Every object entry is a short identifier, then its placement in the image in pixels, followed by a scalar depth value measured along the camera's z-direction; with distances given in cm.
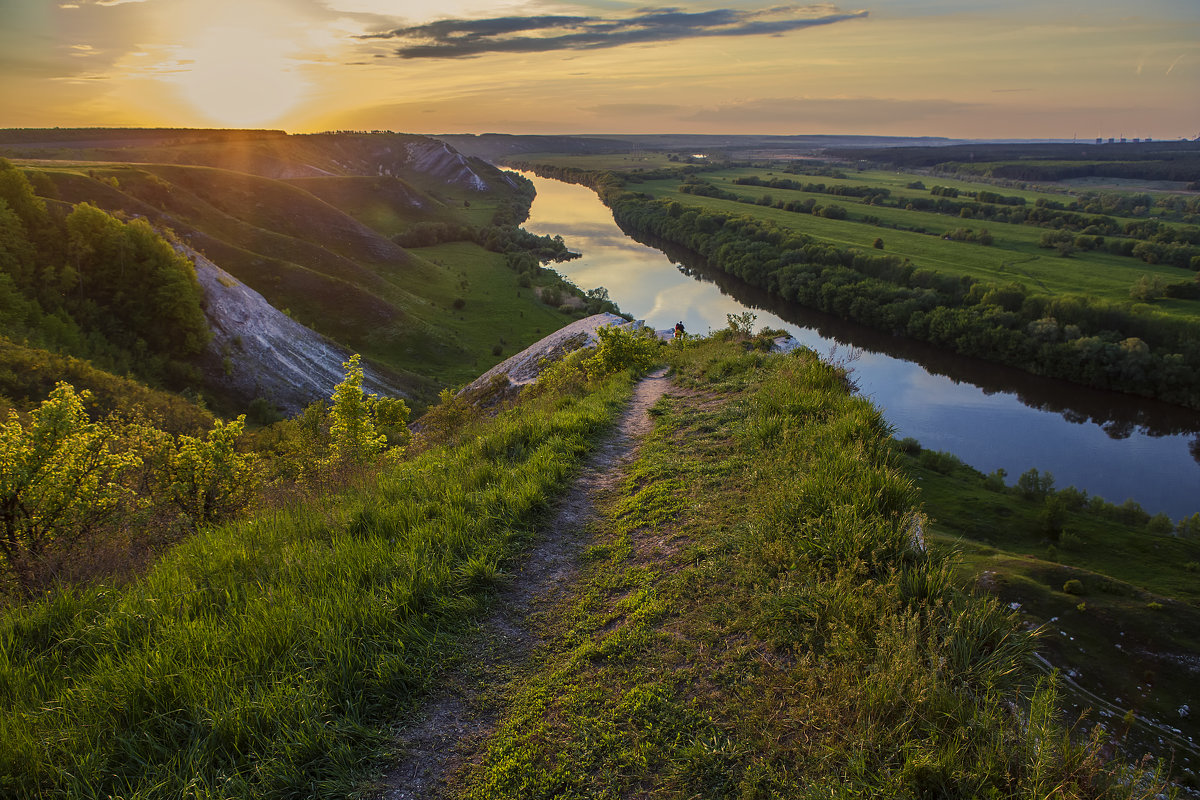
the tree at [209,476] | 1047
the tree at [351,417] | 1438
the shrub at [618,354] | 1784
